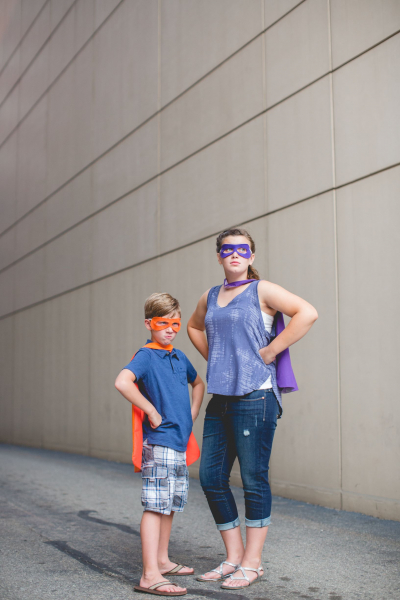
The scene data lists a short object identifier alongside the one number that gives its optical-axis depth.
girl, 3.28
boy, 3.22
